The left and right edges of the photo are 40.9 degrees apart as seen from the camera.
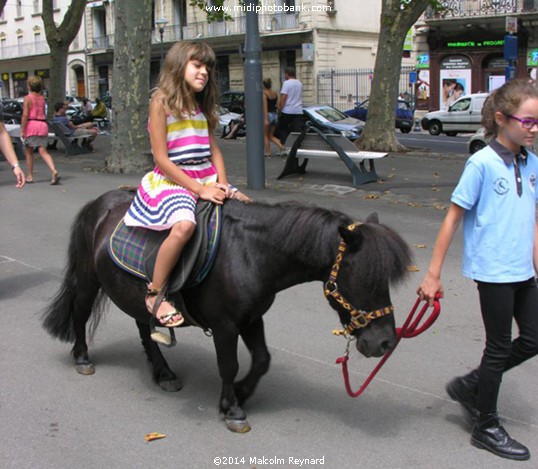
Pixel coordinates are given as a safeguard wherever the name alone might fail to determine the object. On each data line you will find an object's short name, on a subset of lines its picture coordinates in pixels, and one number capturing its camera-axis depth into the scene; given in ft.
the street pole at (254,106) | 39.88
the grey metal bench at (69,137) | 62.03
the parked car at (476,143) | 59.06
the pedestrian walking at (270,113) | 56.34
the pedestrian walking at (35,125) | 42.88
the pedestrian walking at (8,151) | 20.16
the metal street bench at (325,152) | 40.93
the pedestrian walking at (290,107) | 53.88
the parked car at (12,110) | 111.24
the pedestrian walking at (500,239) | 11.25
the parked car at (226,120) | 87.40
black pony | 10.99
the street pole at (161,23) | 145.95
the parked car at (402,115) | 108.27
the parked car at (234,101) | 109.54
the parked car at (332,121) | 79.30
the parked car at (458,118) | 99.19
